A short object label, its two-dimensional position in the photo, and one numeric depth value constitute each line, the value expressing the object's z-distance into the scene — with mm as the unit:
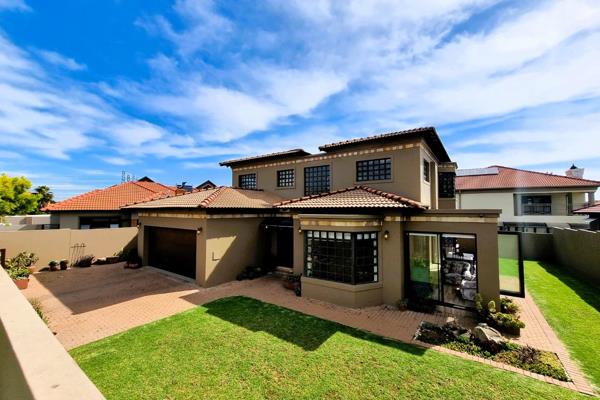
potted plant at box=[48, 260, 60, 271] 16995
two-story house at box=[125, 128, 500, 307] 11281
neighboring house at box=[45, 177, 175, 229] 21688
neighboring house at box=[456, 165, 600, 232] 26562
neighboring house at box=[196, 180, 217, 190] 40688
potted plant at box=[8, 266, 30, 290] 13352
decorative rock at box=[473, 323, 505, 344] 7980
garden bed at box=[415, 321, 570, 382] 6965
